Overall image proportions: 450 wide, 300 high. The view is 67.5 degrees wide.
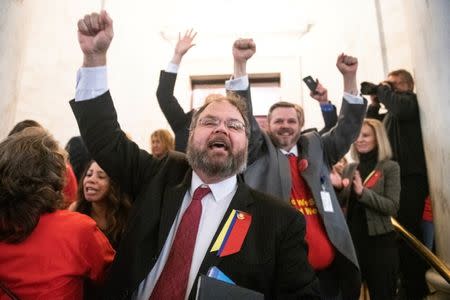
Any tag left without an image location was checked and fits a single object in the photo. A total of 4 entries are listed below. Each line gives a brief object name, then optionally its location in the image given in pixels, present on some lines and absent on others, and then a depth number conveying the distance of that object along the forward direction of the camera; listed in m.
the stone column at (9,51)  2.44
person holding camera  2.78
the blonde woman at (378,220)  2.44
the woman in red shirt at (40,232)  1.19
